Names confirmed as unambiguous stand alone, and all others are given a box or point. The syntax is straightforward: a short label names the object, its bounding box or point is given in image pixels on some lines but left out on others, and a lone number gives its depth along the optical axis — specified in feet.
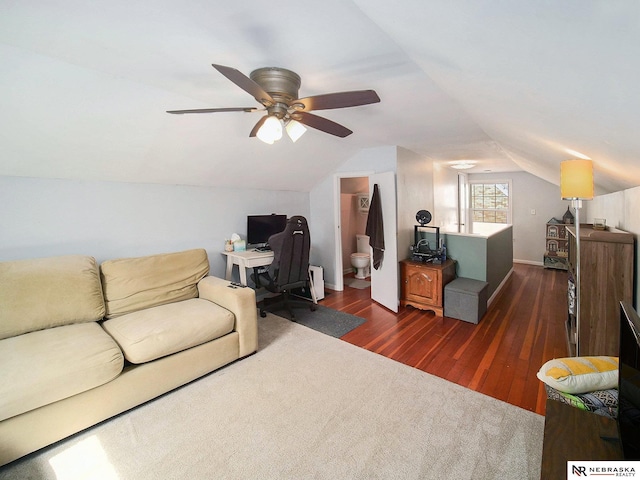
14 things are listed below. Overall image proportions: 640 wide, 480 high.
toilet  17.72
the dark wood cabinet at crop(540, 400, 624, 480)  3.21
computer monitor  13.10
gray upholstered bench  10.98
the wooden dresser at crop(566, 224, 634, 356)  6.25
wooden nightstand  11.83
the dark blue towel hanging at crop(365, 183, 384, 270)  12.69
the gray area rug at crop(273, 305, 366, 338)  10.80
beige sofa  5.53
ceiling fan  5.38
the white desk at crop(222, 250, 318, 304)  11.54
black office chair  11.05
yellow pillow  4.47
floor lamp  6.06
